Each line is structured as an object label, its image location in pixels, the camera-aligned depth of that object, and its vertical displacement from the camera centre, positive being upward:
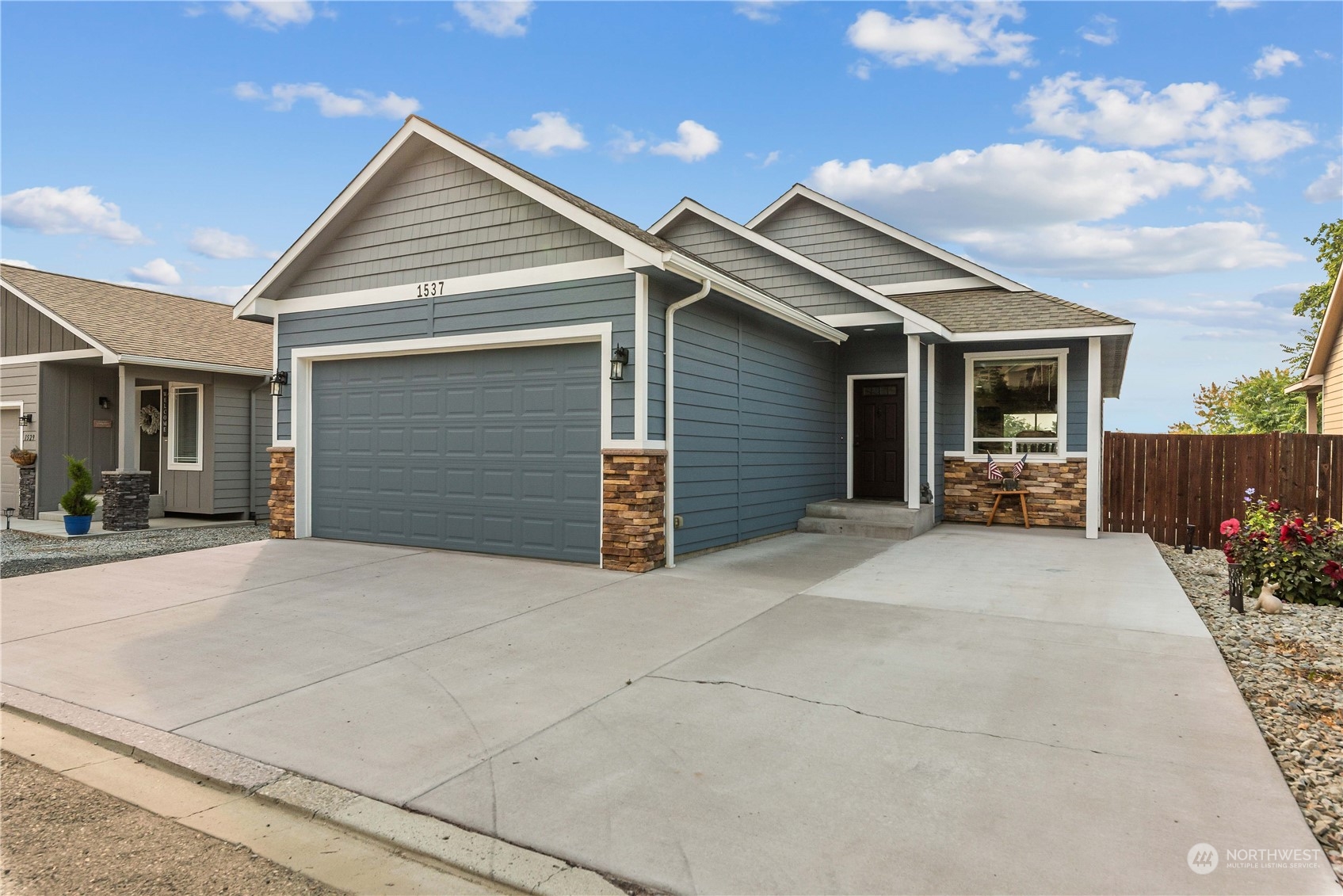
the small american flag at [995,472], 11.50 -0.41
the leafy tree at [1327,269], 20.81 +5.16
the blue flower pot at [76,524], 11.30 -1.33
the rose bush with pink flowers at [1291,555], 6.52 -0.98
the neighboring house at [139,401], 12.80 +0.69
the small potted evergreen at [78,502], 11.27 -0.98
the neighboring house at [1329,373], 14.05 +1.59
